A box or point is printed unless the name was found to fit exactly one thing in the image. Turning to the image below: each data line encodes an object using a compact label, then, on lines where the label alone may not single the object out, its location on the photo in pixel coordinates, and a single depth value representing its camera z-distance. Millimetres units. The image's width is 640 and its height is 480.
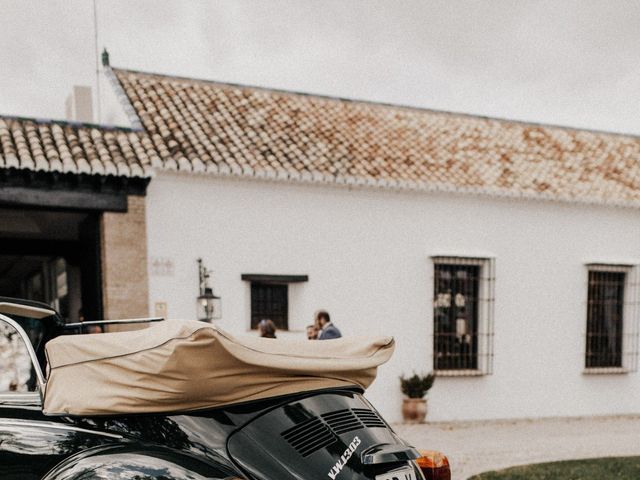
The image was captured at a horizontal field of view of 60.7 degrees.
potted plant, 9219
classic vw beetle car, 1996
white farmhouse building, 8297
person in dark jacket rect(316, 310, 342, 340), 7047
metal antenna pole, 11039
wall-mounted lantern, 7949
